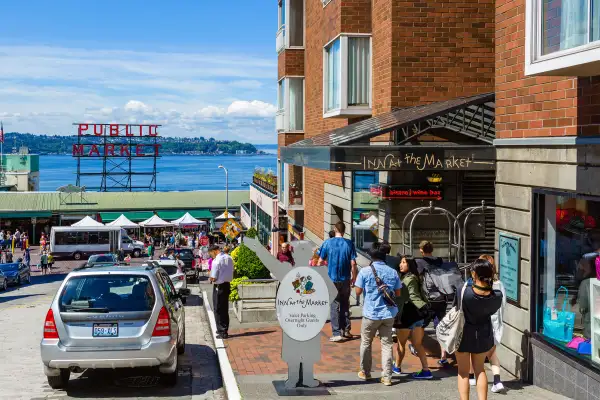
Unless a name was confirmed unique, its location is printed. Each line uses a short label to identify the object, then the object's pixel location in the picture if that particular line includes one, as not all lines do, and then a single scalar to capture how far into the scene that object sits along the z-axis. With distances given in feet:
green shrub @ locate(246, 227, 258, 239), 100.27
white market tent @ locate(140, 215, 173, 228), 189.78
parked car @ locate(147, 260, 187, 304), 79.30
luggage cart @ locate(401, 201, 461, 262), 51.03
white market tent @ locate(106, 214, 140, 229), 186.09
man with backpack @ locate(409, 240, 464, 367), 34.68
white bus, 177.78
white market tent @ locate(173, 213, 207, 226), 190.91
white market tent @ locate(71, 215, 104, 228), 175.88
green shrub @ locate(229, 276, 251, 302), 54.34
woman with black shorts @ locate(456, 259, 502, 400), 25.80
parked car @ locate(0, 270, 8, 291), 117.93
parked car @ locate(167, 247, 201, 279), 114.93
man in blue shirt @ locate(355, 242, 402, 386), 31.50
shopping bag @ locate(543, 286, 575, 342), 29.86
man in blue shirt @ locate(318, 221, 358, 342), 41.01
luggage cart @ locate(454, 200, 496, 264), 50.14
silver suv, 32.58
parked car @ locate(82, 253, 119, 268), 106.63
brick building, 28.66
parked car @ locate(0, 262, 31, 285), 123.71
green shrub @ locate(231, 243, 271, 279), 58.59
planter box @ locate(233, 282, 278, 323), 51.13
